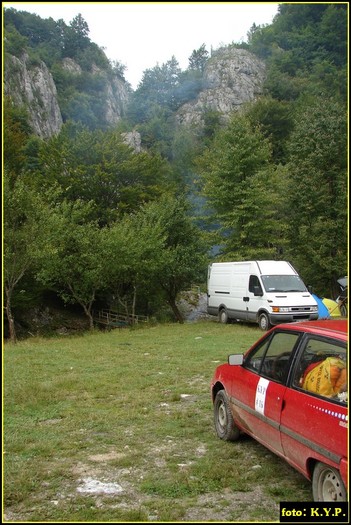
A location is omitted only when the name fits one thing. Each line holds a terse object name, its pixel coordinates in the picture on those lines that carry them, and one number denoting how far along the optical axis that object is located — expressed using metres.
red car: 3.33
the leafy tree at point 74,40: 107.38
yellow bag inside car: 3.57
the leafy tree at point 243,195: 24.23
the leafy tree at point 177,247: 24.03
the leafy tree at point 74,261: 21.64
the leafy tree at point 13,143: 34.16
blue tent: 18.39
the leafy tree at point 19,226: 15.50
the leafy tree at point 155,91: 88.81
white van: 16.98
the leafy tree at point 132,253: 22.52
